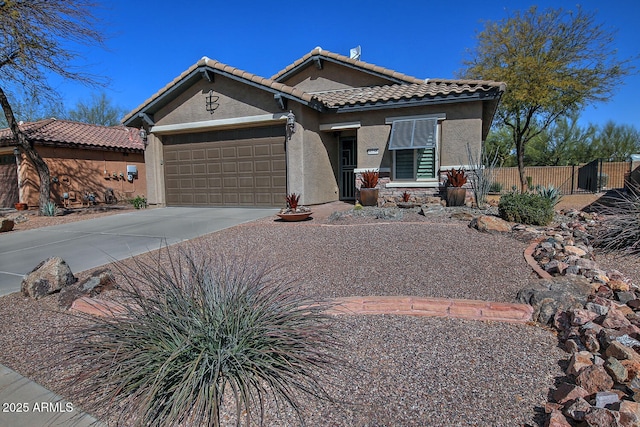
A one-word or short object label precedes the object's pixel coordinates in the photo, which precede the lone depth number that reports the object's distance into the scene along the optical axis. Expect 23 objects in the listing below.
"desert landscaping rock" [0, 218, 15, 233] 11.60
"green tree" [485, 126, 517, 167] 36.56
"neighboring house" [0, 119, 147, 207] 18.61
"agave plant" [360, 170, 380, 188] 12.79
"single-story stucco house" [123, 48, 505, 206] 12.84
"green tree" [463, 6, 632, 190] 19.86
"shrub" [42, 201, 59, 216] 15.29
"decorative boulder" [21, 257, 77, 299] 5.50
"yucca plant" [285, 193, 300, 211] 10.46
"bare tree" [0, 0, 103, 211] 12.48
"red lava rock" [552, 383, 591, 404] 2.63
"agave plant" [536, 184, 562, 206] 10.09
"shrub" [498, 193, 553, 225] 8.72
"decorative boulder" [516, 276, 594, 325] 4.09
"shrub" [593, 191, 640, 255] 6.47
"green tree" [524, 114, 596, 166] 35.09
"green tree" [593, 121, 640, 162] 34.78
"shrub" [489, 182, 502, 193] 20.21
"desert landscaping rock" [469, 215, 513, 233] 7.98
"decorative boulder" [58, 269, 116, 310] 5.09
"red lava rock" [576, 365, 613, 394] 2.70
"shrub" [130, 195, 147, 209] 16.09
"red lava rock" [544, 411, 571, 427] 2.37
